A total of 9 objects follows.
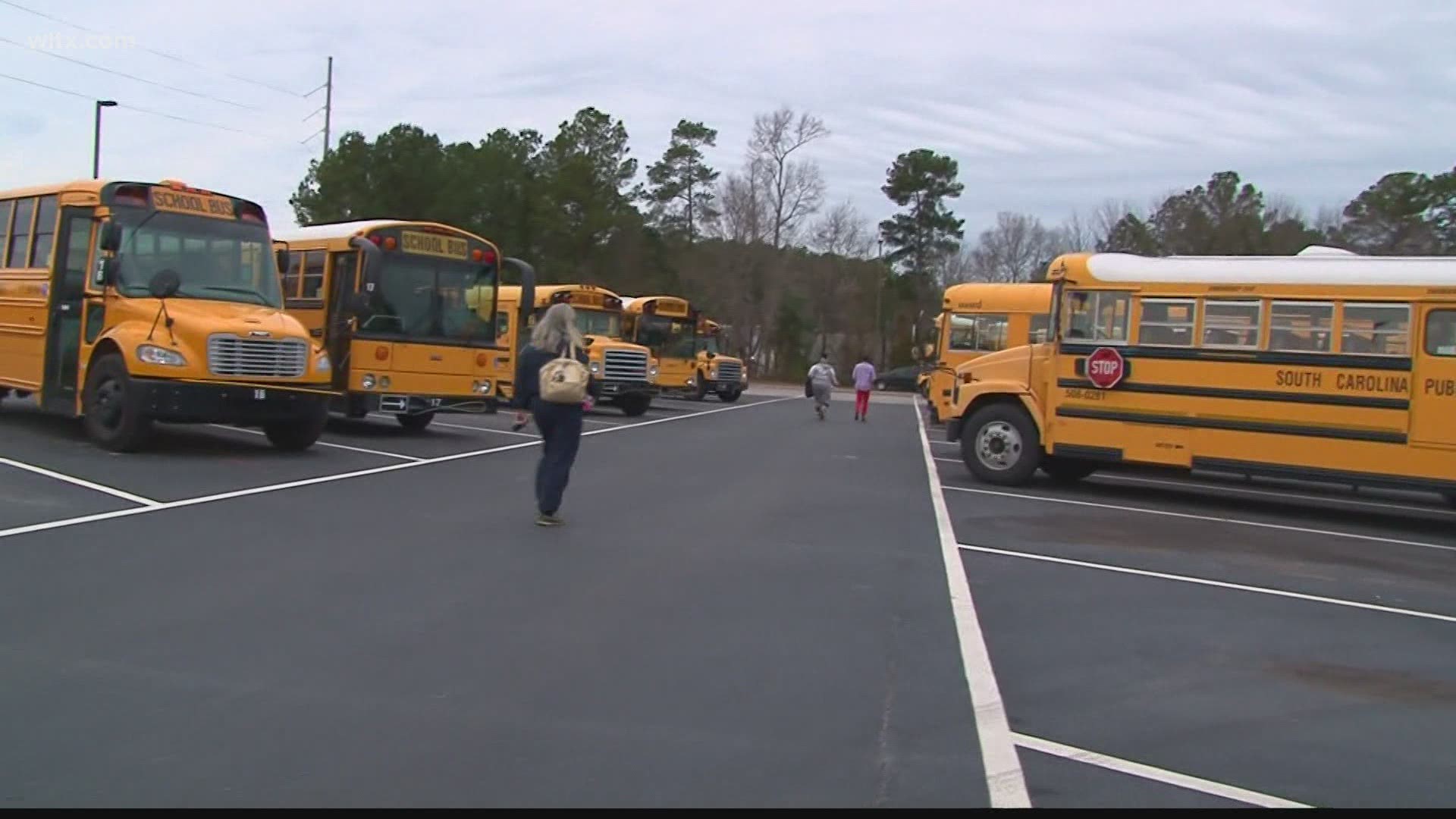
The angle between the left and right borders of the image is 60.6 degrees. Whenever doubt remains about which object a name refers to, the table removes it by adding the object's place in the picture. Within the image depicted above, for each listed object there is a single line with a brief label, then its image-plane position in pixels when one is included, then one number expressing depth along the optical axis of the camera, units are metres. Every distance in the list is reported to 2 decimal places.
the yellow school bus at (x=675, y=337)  30.94
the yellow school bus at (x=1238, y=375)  13.00
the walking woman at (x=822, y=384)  29.94
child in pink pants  29.75
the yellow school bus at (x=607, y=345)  27.30
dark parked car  57.91
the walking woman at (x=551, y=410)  10.13
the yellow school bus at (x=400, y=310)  17.34
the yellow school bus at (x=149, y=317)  13.32
